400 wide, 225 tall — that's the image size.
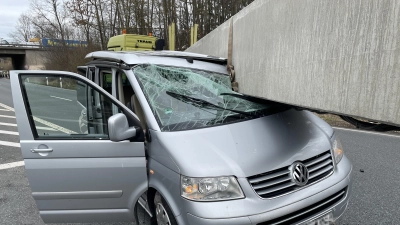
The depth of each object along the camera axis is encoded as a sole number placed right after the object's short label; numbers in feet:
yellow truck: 29.35
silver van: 7.08
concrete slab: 6.03
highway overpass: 169.27
